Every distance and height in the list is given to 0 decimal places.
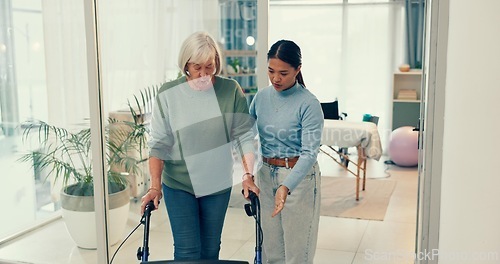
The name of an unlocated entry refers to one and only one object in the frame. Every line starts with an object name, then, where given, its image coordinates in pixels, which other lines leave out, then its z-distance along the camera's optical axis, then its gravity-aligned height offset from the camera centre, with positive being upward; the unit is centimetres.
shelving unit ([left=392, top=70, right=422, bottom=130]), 318 -25
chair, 303 -31
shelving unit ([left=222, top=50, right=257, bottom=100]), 303 -5
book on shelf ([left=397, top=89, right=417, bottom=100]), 338 -23
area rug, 317 -89
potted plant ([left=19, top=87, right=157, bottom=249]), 351 -68
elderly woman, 258 -42
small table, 308 -46
